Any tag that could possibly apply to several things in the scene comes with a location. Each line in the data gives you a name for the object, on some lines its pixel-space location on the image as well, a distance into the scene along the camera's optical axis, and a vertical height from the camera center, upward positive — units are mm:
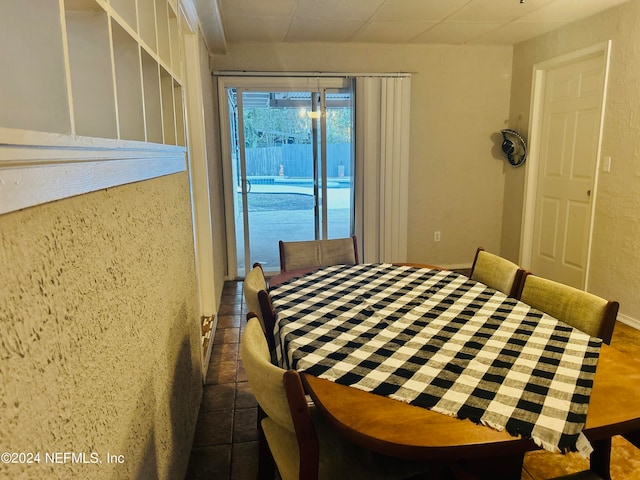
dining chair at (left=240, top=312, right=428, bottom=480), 1054 -784
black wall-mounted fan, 4371 +138
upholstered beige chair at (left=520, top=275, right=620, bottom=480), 1426 -550
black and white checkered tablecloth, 999 -566
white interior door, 3598 -76
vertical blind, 4336 -40
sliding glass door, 4379 +34
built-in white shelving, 589 +138
